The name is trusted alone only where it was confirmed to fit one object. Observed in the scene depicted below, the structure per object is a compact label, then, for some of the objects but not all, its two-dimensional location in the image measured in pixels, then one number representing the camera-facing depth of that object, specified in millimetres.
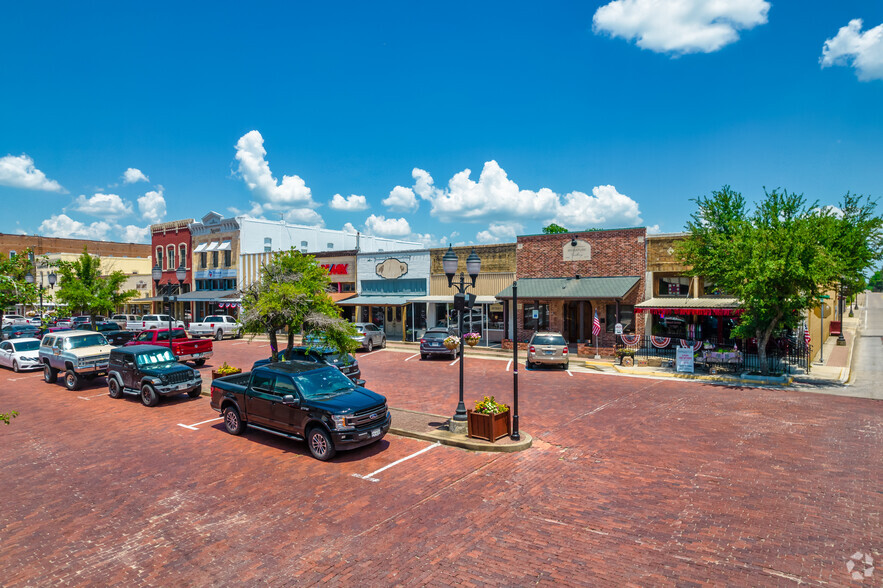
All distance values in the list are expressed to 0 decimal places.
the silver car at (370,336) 29566
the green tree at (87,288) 29562
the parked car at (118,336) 27283
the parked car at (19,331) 33219
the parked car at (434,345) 25812
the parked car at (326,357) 16594
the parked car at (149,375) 15931
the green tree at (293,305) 14688
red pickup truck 22641
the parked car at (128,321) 40944
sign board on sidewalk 20997
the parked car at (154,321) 39031
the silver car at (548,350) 21922
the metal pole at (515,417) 11383
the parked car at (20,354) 23656
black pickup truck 10406
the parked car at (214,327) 38031
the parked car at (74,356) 19000
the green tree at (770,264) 17734
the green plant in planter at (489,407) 11555
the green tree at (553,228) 65662
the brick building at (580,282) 26234
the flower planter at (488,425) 11297
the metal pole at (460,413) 12288
